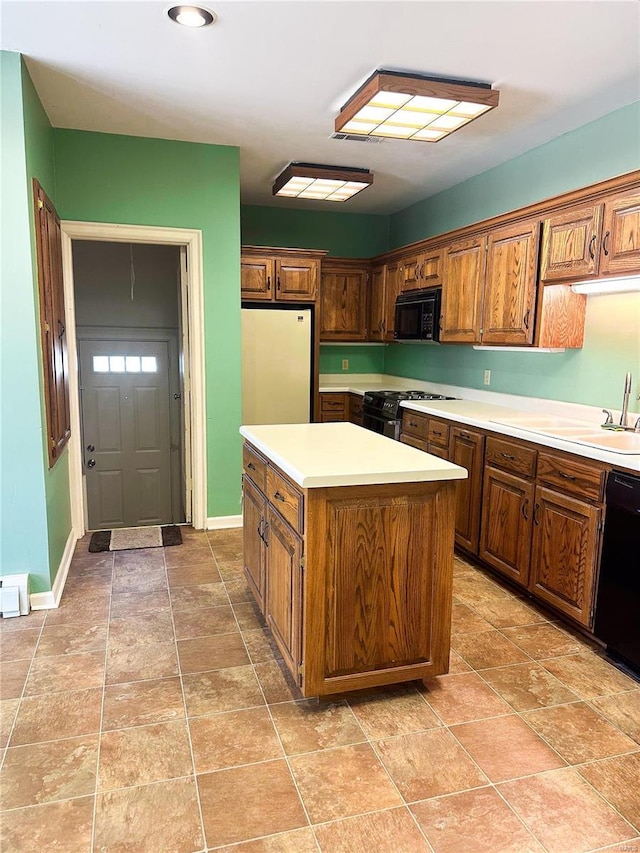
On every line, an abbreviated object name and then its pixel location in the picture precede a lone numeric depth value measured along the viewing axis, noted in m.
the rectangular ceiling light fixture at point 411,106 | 2.75
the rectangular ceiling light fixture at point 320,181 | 4.30
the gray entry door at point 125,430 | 5.40
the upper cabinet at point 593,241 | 2.76
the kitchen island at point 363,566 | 2.08
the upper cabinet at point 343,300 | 5.75
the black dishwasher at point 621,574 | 2.41
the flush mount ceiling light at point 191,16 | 2.29
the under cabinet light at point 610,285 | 2.90
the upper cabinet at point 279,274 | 4.94
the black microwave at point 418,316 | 4.58
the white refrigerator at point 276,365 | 4.91
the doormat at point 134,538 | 3.95
